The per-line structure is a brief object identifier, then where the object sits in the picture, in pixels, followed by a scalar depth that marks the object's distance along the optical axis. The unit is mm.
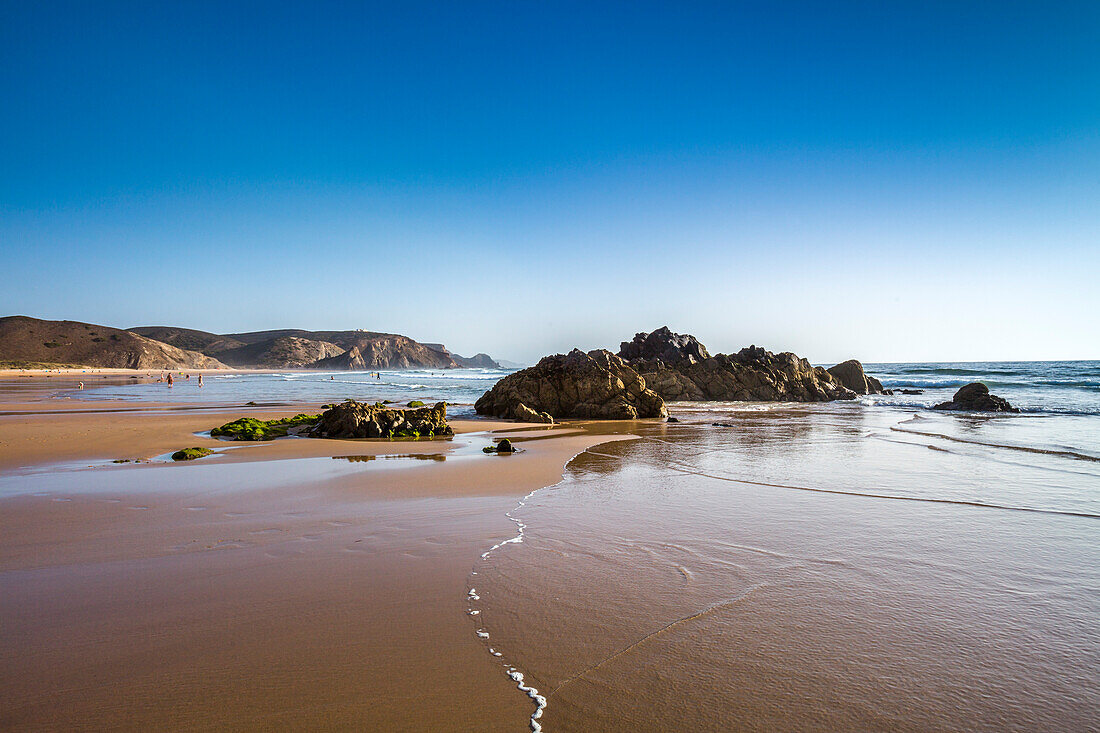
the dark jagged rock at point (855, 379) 39031
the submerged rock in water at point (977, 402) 24719
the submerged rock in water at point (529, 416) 19938
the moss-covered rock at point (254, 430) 13969
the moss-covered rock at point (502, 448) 12055
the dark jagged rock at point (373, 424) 14422
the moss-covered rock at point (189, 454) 10602
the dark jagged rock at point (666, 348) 37125
